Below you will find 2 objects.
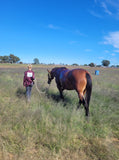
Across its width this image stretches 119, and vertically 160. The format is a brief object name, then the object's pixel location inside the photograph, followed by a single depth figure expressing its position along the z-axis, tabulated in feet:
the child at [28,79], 13.62
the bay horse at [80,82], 10.77
